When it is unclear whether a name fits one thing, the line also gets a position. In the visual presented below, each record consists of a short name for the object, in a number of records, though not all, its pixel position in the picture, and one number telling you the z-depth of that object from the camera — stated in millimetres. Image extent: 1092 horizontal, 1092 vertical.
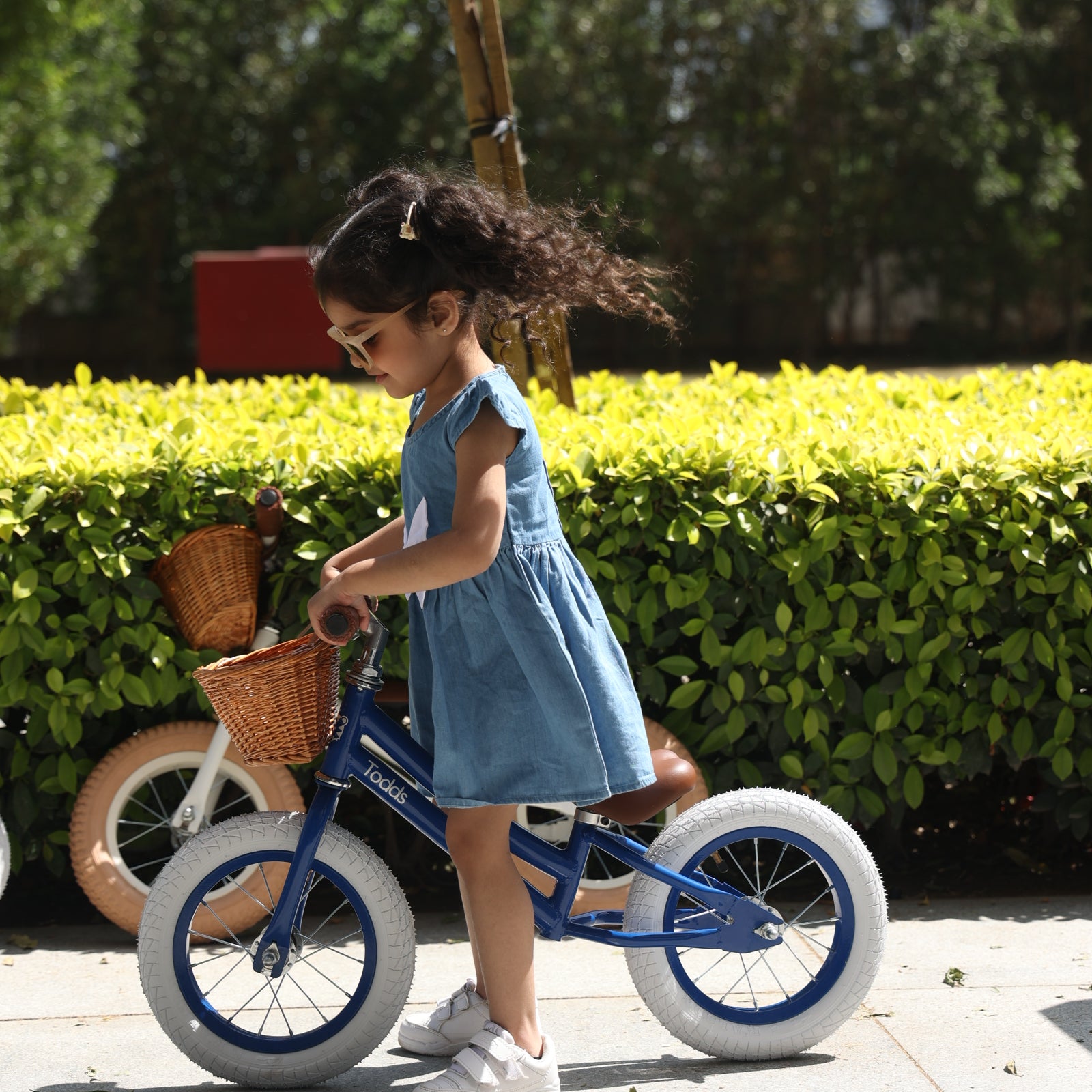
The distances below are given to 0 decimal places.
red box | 12016
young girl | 2441
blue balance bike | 2643
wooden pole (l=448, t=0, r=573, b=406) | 4637
